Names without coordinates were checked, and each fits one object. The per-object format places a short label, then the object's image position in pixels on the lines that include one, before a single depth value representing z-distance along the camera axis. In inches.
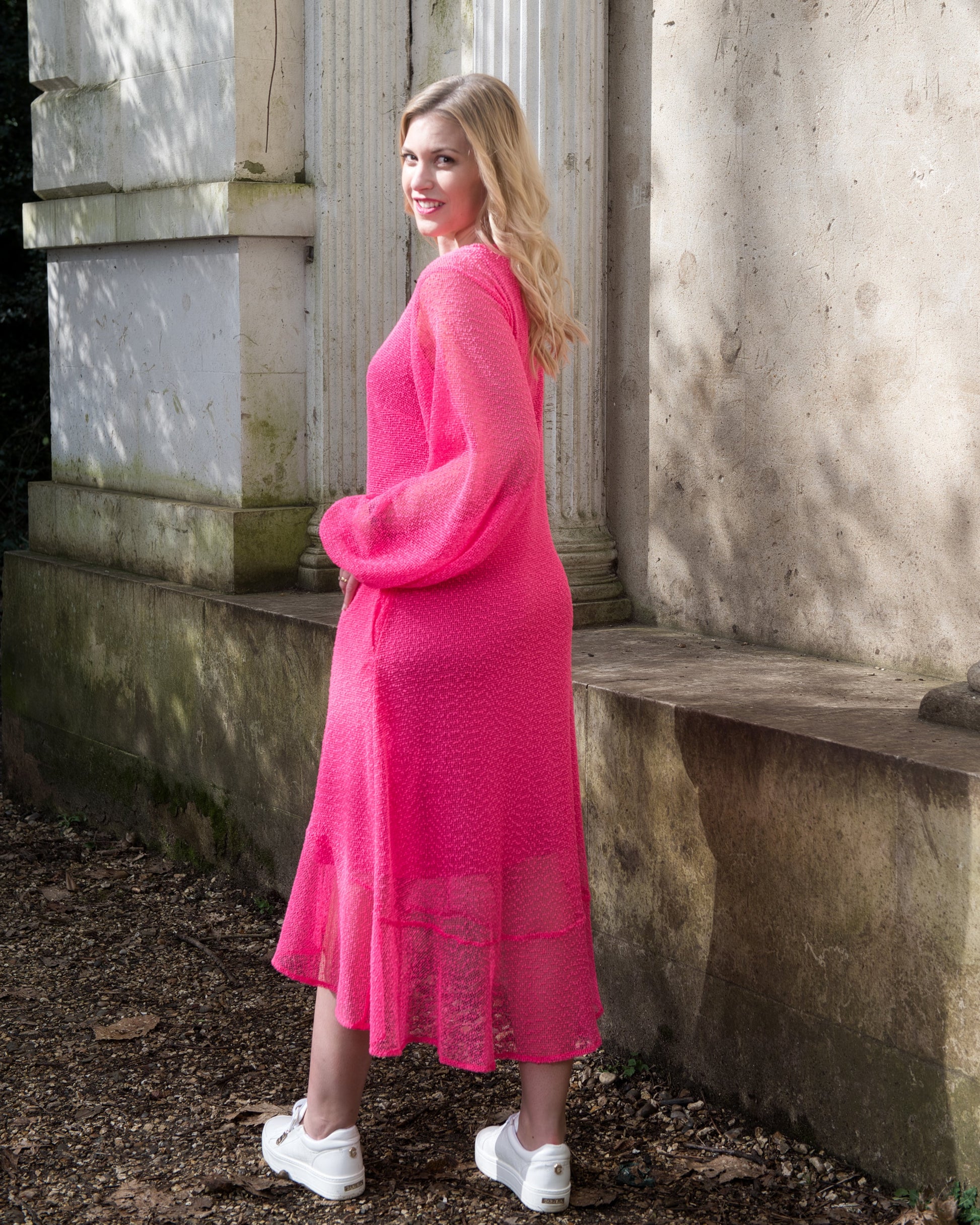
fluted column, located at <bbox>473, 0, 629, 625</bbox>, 185.3
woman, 116.1
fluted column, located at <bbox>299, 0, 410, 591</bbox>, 222.4
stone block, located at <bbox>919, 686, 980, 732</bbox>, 134.1
